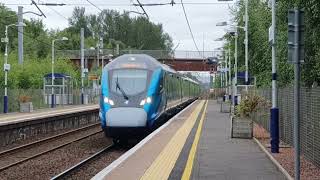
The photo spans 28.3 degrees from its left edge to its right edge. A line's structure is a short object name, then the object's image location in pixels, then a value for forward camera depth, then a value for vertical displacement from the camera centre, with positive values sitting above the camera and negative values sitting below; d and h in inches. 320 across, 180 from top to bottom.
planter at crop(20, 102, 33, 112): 1884.8 -51.7
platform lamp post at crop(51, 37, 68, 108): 2190.0 -10.3
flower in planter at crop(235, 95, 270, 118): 876.0 -22.9
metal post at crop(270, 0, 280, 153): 664.4 -23.3
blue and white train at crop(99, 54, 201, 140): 884.0 -8.5
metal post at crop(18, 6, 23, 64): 2155.5 +186.1
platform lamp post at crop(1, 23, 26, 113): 1767.3 -20.6
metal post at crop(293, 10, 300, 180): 384.2 -13.1
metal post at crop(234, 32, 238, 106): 1508.4 -5.6
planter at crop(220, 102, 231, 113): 1862.7 -59.6
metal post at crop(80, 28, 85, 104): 2681.8 +123.4
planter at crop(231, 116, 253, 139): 864.9 -53.7
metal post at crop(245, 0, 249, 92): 1428.9 +129.4
